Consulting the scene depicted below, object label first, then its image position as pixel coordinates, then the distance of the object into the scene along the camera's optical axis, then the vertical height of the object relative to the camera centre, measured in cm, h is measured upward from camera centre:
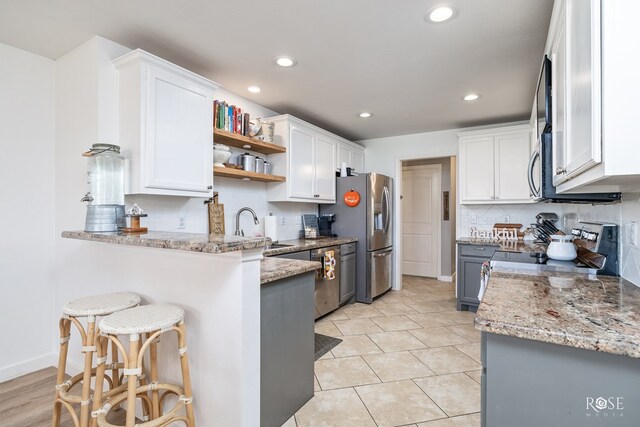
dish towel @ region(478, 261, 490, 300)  238 -43
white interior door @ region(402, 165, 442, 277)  590 -9
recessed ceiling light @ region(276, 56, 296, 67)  248 +123
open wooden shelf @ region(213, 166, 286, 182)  277 +39
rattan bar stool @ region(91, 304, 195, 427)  131 -63
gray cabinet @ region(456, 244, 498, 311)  377 -69
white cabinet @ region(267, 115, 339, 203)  355 +63
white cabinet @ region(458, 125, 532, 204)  385 +63
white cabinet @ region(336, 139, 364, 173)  451 +91
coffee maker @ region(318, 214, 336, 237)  448 -12
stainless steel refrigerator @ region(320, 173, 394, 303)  427 -12
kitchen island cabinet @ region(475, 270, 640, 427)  87 -44
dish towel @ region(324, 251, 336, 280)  362 -57
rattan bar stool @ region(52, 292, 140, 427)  146 -60
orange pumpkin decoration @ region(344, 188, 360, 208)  430 +24
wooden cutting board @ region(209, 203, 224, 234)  294 -3
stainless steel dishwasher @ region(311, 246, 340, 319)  353 -75
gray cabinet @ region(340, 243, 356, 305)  402 -74
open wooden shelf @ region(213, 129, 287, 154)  282 +71
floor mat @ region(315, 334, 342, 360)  278 -119
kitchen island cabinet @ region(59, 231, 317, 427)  142 -43
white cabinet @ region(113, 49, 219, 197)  212 +65
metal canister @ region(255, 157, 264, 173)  330 +54
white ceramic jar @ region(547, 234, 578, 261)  222 -24
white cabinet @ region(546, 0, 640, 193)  87 +37
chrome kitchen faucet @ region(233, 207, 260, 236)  317 -4
